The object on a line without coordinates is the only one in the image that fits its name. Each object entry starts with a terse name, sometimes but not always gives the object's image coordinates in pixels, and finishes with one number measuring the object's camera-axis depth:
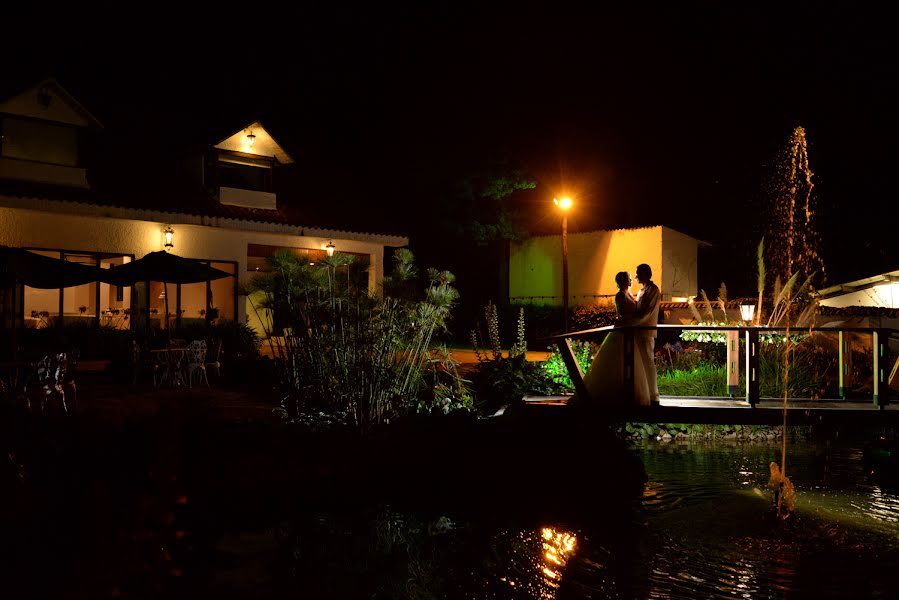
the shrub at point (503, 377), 11.40
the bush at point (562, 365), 12.23
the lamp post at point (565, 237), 18.03
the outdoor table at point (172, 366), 12.98
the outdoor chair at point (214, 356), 14.10
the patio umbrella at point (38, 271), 10.73
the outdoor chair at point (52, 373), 10.14
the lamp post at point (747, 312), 10.90
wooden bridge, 9.20
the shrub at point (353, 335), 8.90
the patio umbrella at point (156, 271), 13.00
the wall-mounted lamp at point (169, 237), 19.34
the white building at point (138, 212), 17.33
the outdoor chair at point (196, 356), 13.08
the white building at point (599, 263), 26.28
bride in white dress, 9.28
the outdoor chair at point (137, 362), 13.09
